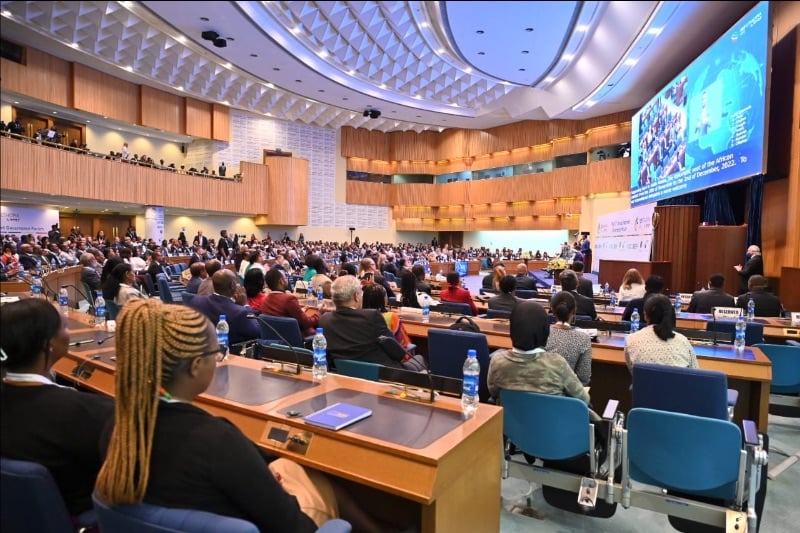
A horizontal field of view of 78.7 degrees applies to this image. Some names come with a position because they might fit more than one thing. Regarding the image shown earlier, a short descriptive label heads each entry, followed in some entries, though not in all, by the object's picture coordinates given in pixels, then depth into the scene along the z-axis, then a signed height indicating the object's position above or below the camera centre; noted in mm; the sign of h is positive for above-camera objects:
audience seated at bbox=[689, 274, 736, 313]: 5559 -581
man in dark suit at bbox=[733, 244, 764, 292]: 7434 -242
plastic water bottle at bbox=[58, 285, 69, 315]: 4973 -714
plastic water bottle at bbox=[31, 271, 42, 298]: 4207 -450
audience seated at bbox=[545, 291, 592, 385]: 3059 -643
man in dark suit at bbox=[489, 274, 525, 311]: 5301 -591
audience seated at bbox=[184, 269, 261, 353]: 4098 -588
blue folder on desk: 1818 -680
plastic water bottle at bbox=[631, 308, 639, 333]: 4168 -662
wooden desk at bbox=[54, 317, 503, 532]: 1611 -734
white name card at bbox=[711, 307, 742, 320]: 4641 -612
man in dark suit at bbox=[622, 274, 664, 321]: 4979 -406
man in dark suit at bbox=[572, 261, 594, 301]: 6438 -564
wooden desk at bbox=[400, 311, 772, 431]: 3156 -817
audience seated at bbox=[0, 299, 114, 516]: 1524 -569
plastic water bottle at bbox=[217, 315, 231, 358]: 3279 -635
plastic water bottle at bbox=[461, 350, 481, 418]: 2005 -642
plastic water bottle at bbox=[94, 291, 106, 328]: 4110 -691
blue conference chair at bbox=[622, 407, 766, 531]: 2088 -973
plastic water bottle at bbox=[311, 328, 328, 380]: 2521 -628
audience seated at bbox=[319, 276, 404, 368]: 3152 -616
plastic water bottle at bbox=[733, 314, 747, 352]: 3571 -657
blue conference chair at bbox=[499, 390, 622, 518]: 2357 -991
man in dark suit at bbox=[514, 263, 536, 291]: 7675 -598
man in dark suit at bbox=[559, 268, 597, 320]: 5211 -588
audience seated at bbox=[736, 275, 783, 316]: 5527 -582
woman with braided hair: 1223 -518
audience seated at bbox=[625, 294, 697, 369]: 2957 -589
